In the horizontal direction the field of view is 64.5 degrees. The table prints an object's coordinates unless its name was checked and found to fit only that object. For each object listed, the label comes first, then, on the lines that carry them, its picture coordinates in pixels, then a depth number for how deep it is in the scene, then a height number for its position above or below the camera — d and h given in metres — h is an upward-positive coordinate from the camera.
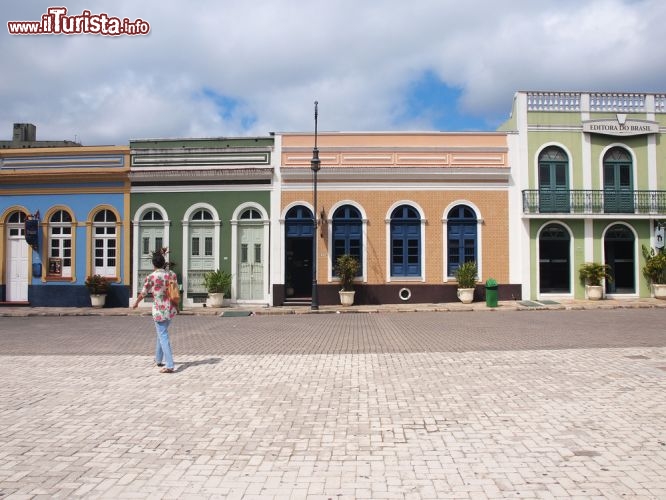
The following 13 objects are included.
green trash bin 18.67 -0.92
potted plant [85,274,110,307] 19.81 -0.72
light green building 20.17 +3.11
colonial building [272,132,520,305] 20.05 +2.14
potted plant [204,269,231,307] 19.55 -0.63
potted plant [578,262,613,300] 19.73 -0.40
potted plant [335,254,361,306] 19.27 -0.25
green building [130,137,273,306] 20.30 +2.27
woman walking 8.14 -0.59
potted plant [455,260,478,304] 19.36 -0.54
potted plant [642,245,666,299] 19.86 -0.15
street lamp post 18.53 +1.58
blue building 20.52 +1.85
